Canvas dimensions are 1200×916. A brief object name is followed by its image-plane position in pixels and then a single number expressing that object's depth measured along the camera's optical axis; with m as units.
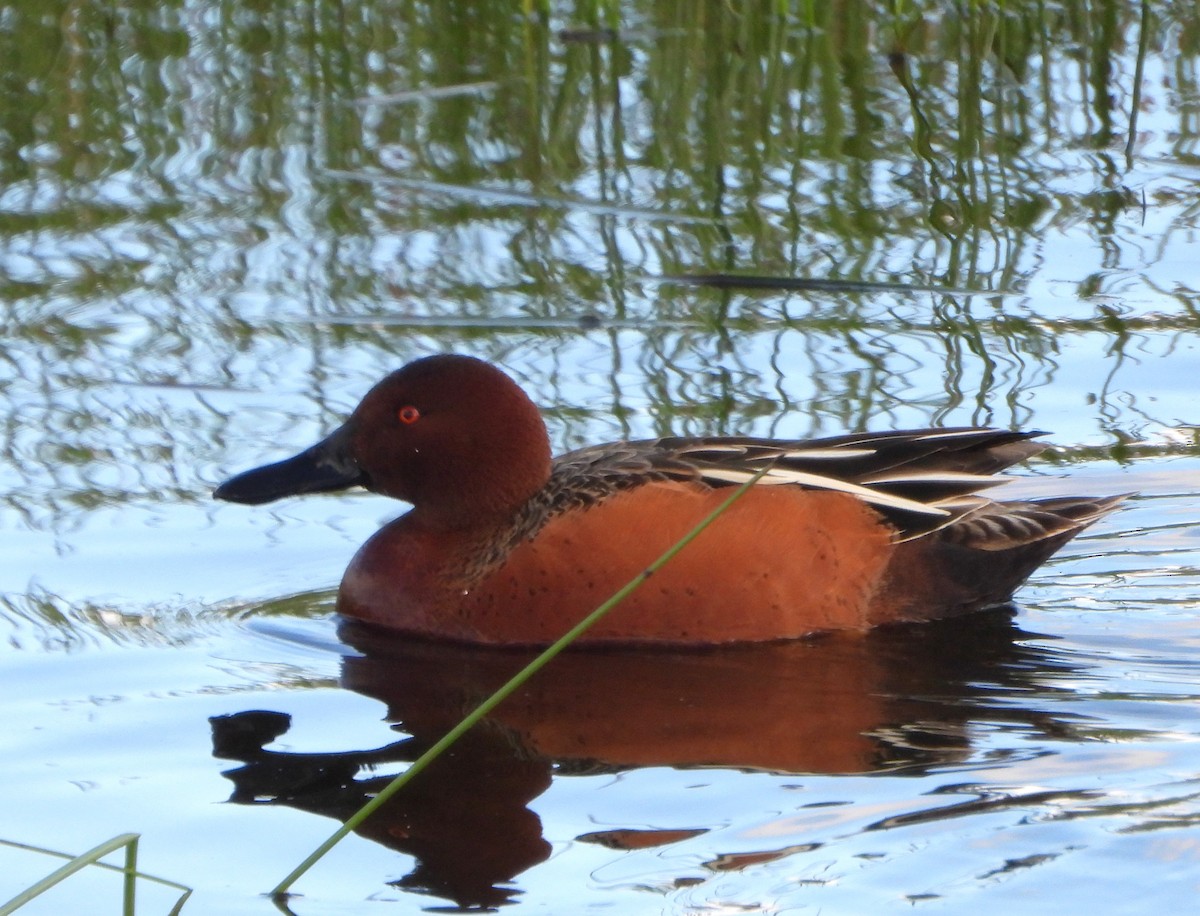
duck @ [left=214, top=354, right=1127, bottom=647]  11.78
